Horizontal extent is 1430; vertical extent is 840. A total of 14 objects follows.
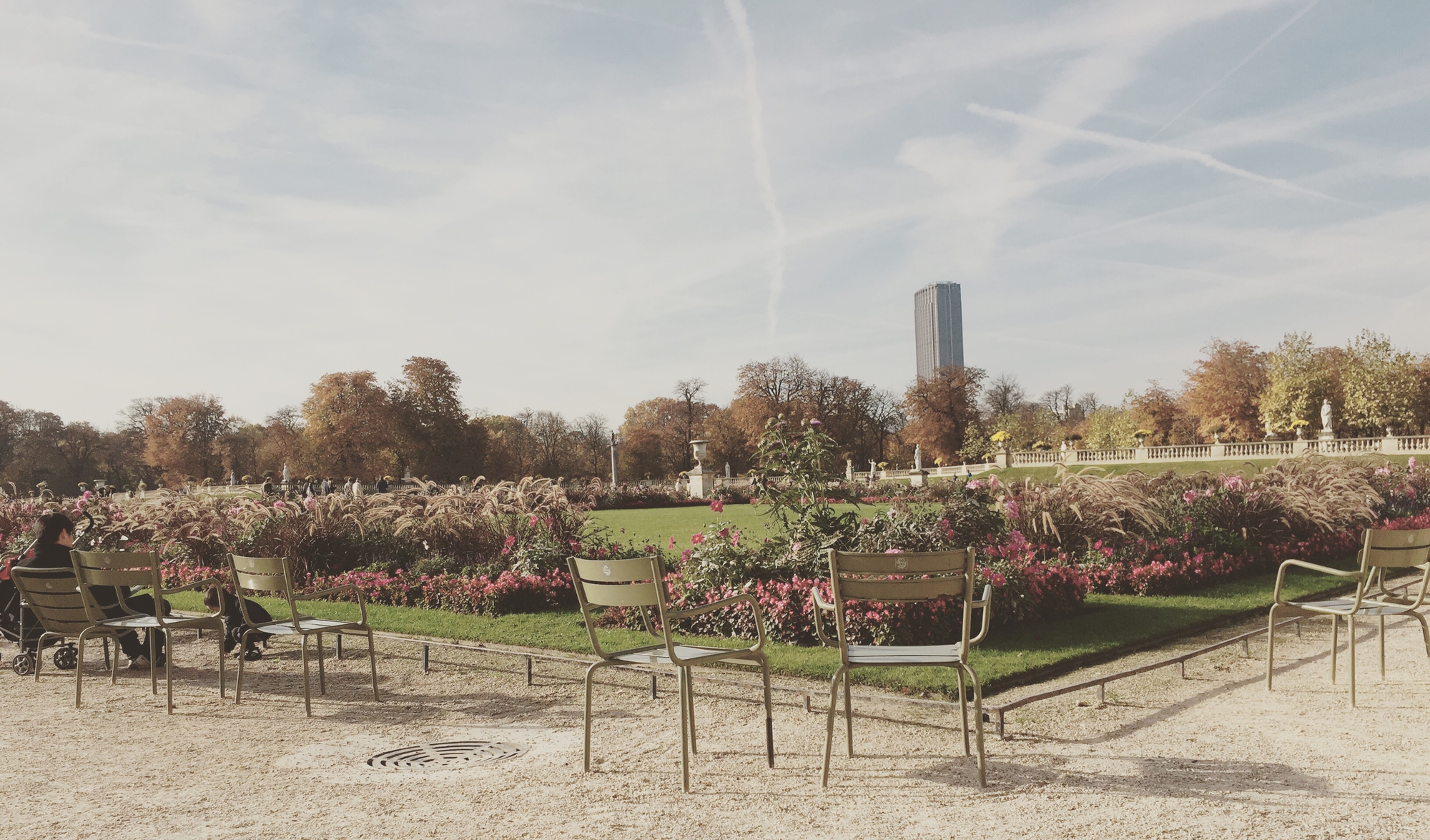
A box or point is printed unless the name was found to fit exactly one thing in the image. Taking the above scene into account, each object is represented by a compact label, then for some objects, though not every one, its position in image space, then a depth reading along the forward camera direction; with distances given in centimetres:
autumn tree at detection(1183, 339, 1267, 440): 6103
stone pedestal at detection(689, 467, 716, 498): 3747
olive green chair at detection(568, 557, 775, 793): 446
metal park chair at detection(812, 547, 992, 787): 425
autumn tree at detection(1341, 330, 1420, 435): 5278
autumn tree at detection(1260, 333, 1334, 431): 5478
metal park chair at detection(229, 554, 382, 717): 606
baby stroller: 789
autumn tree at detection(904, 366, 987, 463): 6738
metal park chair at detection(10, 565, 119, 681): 687
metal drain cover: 489
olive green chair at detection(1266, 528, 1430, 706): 587
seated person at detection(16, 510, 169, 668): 739
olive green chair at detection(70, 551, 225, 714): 632
